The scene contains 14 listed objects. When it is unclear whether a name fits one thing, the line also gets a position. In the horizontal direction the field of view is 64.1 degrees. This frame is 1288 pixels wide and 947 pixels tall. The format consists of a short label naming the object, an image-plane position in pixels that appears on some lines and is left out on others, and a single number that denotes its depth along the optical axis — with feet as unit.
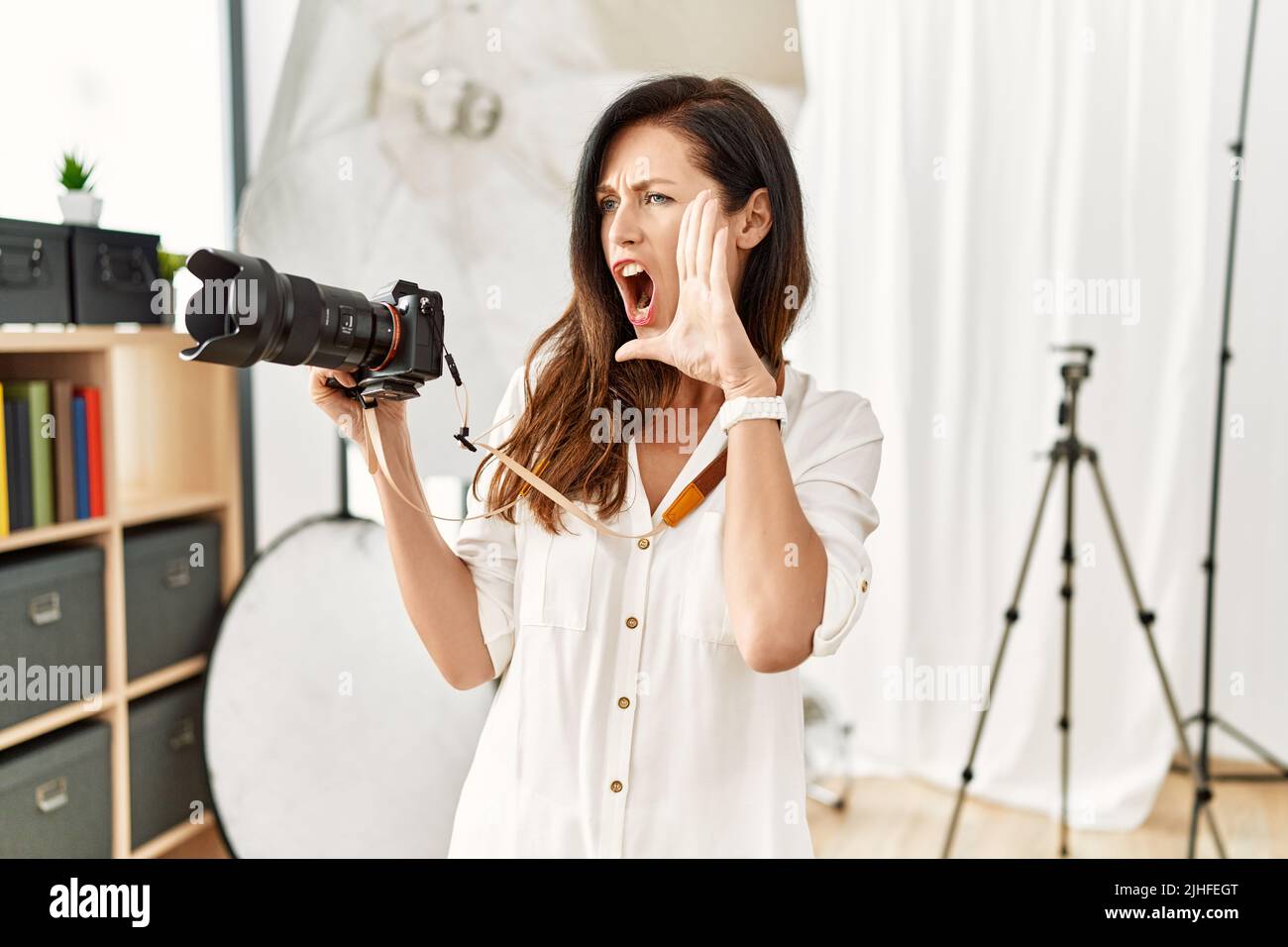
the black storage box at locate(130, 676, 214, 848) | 6.16
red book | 5.63
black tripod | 6.05
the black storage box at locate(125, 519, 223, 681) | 6.05
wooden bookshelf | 5.62
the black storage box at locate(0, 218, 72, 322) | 5.11
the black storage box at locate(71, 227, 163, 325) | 5.52
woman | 3.32
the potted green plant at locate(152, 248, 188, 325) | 6.09
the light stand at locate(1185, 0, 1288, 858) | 6.06
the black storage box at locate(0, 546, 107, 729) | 5.18
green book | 5.39
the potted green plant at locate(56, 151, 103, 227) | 5.51
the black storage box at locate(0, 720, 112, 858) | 5.29
